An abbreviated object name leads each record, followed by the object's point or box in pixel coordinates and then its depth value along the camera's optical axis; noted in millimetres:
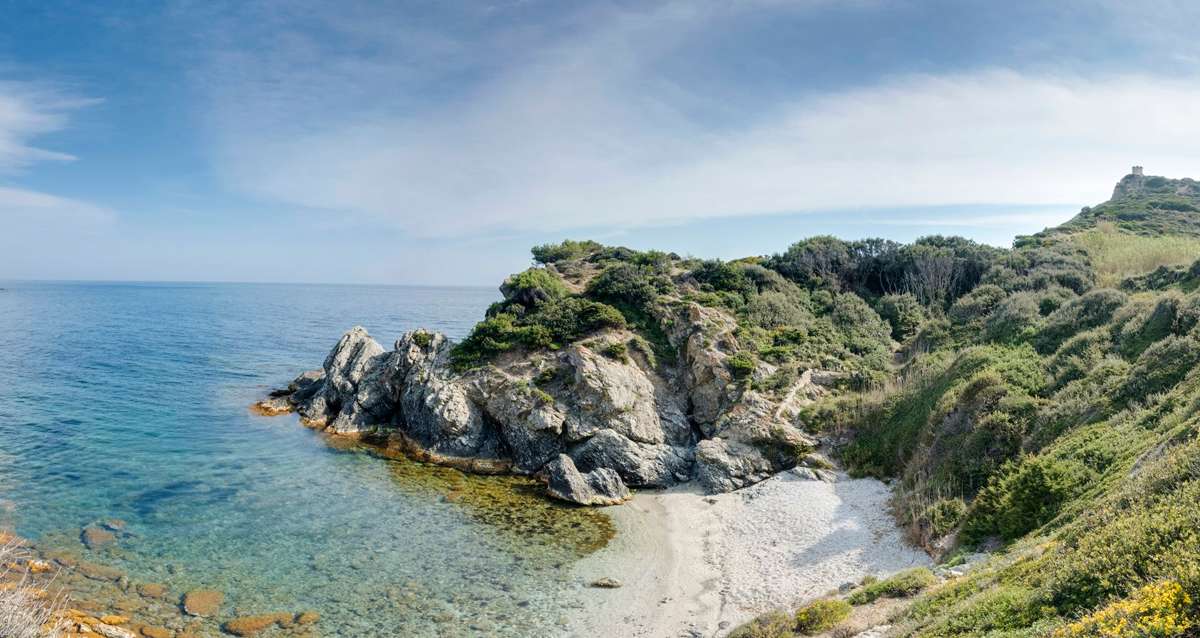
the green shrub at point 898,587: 13273
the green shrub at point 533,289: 38375
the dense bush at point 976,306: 34531
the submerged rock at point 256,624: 15145
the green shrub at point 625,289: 37219
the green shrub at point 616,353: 32594
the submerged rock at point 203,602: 15820
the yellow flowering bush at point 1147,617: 6059
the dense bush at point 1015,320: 27750
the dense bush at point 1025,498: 14867
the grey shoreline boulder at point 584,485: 24609
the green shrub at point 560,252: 54000
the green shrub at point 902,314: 39250
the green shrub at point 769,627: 12898
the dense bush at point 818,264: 45319
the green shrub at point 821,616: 12570
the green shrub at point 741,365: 30703
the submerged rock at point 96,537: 19078
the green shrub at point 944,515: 17438
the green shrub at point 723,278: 40906
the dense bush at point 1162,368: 16922
